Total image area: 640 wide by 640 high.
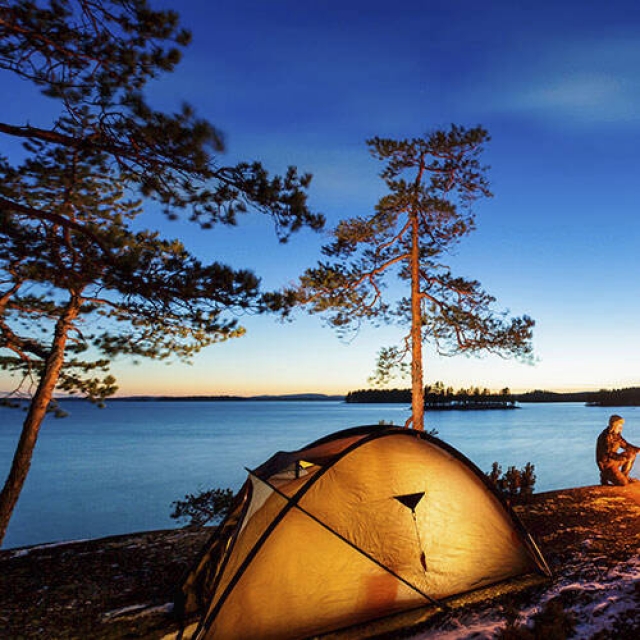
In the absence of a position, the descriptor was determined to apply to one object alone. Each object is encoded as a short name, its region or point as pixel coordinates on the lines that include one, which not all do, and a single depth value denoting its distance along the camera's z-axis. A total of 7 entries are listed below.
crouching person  8.84
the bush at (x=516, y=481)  11.47
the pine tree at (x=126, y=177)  5.23
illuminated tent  3.78
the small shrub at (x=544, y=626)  3.54
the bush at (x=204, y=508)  12.27
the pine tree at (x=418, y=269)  11.77
